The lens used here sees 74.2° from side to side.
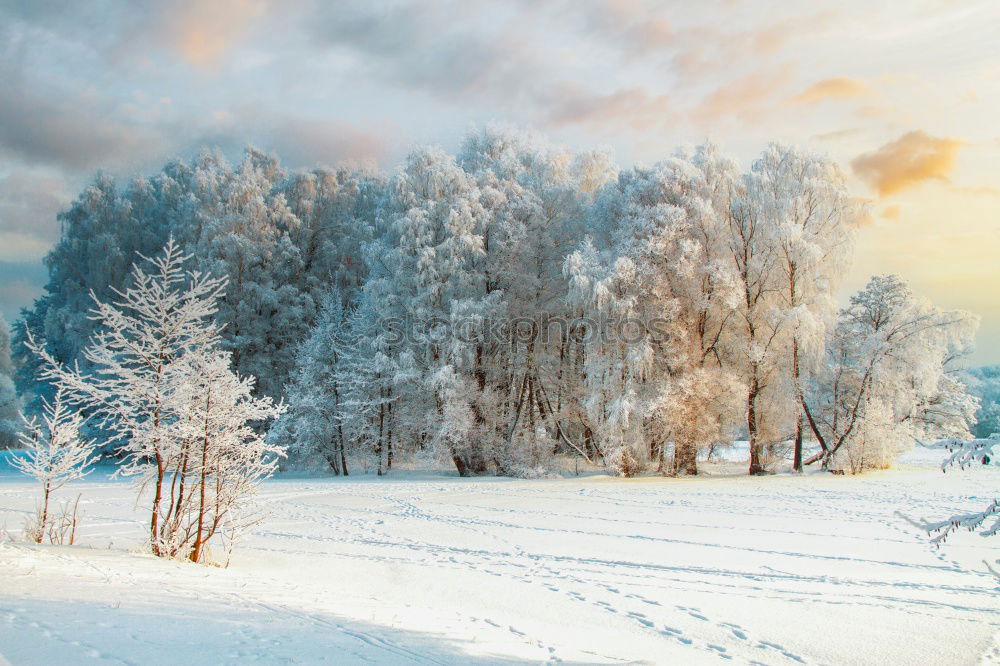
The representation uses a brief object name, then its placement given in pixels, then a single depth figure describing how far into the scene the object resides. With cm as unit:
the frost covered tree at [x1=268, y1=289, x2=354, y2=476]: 2652
